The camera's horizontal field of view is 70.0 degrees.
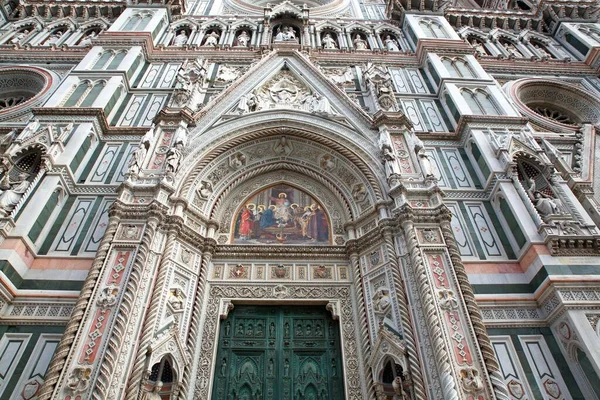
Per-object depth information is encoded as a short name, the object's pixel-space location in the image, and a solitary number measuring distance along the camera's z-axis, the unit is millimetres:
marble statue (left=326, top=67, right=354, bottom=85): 12395
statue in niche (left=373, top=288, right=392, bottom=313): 7172
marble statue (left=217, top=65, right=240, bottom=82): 12375
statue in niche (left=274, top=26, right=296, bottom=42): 13664
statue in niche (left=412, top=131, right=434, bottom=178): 8590
